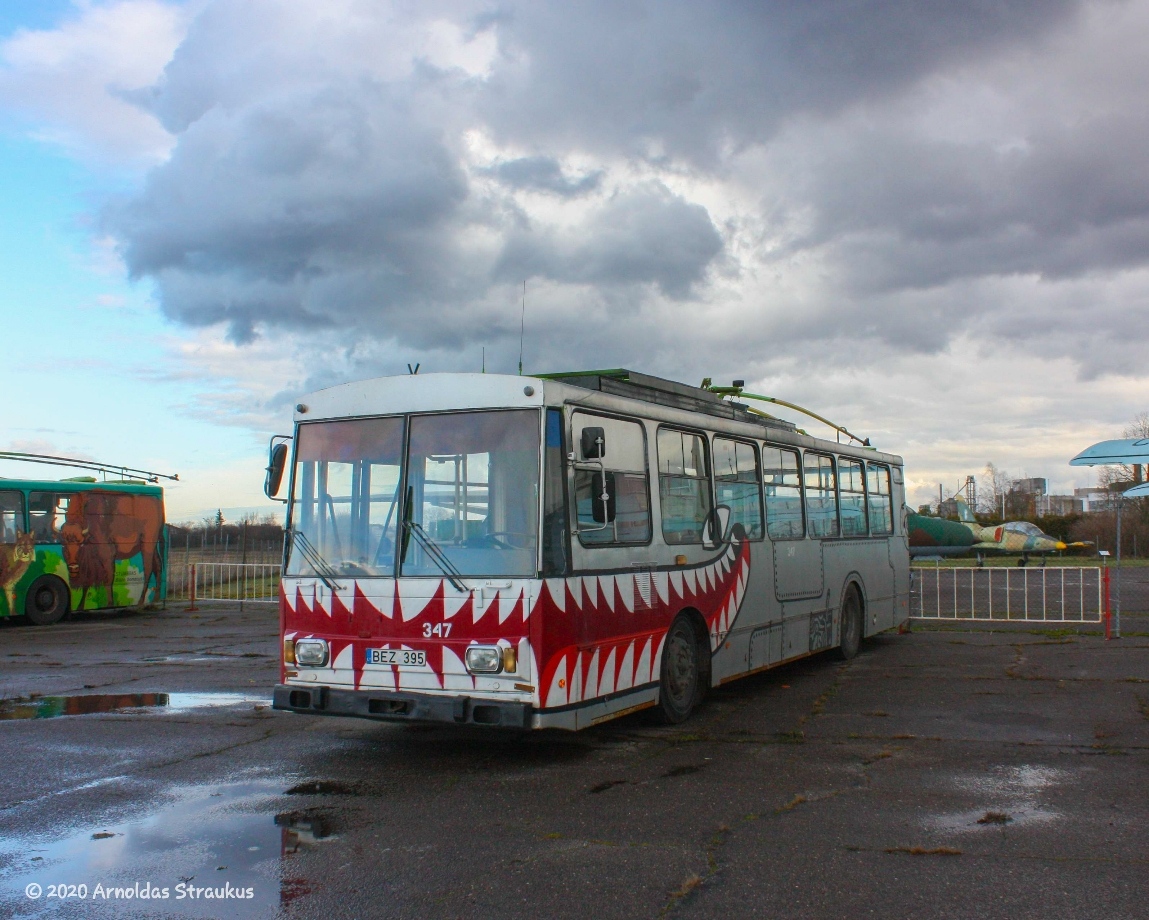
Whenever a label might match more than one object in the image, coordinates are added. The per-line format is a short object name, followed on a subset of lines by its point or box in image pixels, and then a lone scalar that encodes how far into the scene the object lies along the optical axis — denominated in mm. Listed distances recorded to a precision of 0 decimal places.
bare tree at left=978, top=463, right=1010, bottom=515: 112638
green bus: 20641
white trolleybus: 7367
